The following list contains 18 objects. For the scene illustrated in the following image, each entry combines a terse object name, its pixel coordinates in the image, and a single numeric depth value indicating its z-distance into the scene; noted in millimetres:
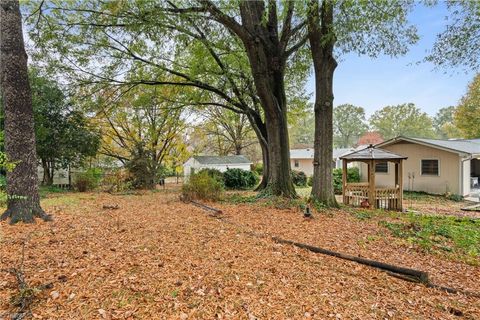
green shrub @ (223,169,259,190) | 15711
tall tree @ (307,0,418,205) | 6352
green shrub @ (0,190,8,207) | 2733
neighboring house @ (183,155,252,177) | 25500
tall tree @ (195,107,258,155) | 23469
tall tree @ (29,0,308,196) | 7527
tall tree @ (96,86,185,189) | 12789
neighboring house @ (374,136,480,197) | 13648
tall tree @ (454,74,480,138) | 24141
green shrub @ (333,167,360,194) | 16891
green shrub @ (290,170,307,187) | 20219
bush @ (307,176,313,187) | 20652
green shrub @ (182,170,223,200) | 8062
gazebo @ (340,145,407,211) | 10062
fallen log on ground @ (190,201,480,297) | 2877
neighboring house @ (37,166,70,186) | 13766
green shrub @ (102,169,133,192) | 12539
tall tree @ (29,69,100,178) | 11469
